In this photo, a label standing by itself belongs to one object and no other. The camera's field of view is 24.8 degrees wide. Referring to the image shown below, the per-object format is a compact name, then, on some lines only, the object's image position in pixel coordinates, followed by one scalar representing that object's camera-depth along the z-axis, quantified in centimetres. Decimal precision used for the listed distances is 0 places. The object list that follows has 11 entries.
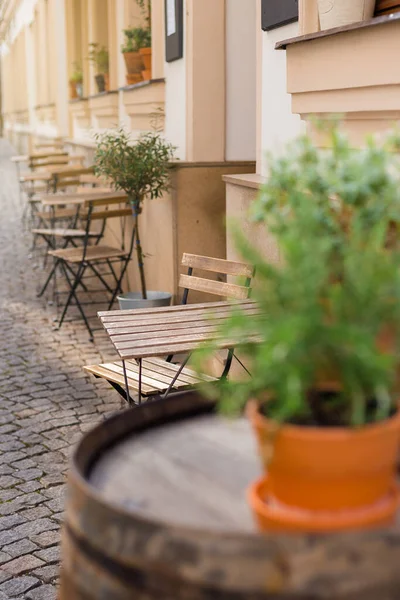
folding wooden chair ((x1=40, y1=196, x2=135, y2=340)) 673
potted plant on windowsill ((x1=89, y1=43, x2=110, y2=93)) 1126
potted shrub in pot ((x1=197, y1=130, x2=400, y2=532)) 115
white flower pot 358
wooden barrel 111
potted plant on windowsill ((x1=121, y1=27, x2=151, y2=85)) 860
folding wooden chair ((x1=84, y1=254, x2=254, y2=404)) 389
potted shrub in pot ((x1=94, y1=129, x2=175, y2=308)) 641
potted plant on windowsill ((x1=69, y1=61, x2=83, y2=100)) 1374
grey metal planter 653
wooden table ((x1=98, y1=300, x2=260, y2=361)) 321
